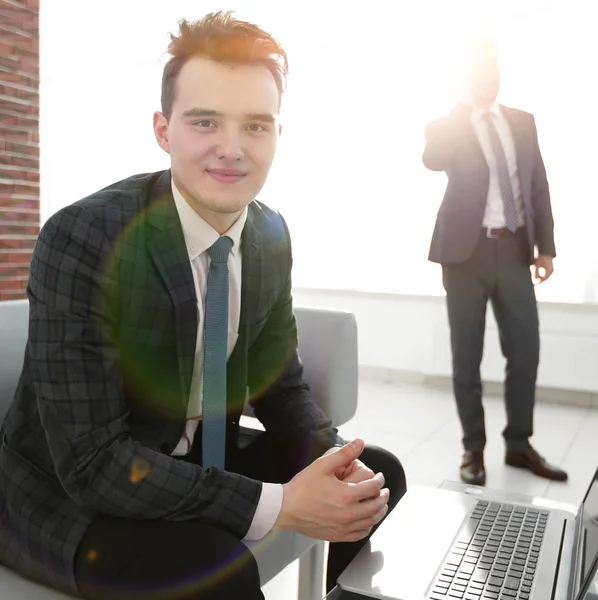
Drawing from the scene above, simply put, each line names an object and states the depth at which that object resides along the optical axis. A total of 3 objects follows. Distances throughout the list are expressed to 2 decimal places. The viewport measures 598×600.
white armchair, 1.27
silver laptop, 0.87
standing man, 2.72
